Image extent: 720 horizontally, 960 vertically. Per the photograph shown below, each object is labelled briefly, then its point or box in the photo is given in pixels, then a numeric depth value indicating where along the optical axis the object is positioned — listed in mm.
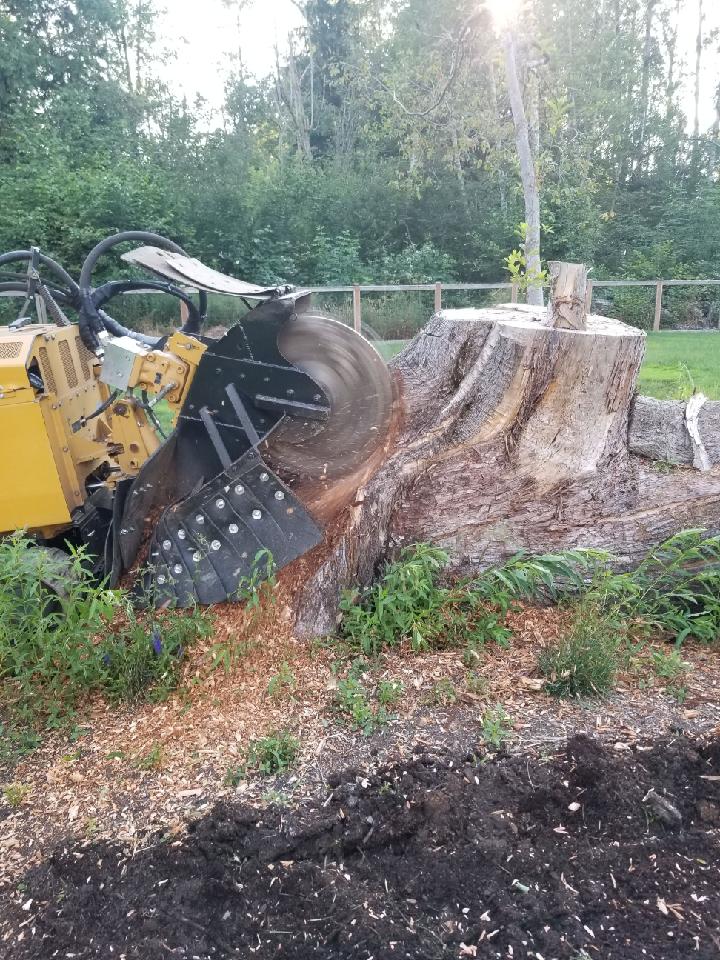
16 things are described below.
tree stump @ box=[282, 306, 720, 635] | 3615
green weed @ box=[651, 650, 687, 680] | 3215
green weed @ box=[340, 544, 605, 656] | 3338
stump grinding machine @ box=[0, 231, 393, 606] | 3230
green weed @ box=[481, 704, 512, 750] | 2830
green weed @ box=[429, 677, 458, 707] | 3031
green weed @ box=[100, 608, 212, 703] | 3115
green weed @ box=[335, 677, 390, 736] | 2936
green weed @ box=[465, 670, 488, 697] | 3090
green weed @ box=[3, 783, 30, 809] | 2701
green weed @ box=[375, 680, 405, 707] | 3018
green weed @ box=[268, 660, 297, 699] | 3068
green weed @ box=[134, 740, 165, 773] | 2799
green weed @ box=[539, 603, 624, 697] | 3072
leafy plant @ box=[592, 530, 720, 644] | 3473
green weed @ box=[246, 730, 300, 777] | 2748
